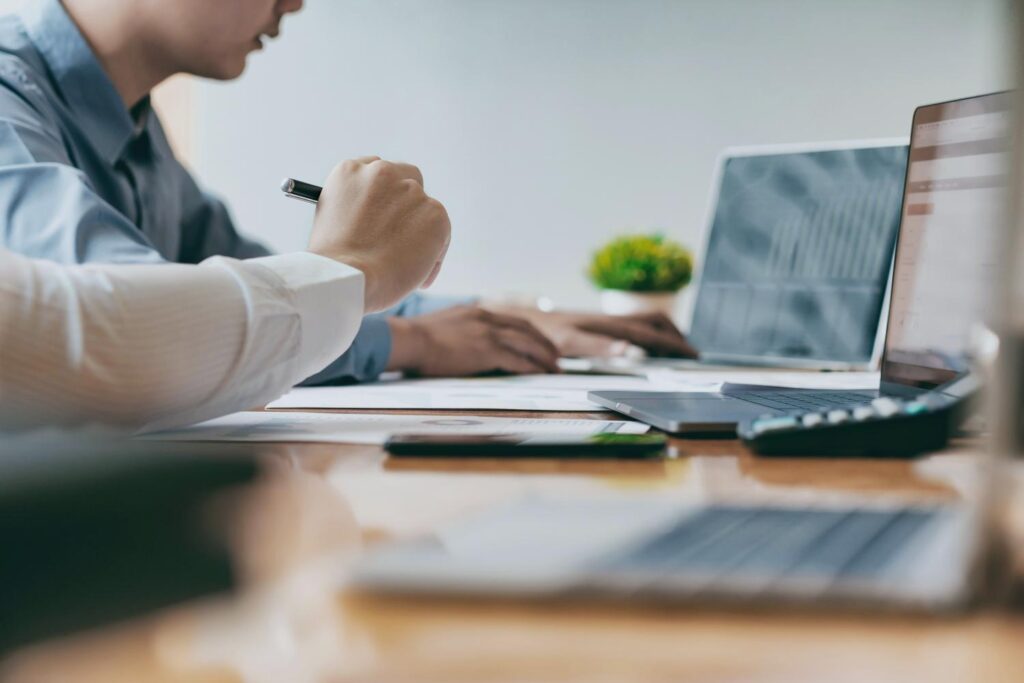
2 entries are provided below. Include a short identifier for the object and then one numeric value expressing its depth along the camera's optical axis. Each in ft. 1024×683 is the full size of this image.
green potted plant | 5.12
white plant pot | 5.12
